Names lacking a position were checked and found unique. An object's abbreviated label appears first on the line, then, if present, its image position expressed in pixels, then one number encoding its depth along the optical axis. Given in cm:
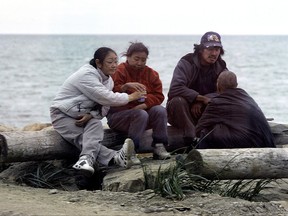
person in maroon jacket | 1402
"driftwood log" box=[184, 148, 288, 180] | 1186
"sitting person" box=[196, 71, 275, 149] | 1342
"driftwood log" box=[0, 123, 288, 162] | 1318
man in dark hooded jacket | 1478
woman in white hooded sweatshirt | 1346
